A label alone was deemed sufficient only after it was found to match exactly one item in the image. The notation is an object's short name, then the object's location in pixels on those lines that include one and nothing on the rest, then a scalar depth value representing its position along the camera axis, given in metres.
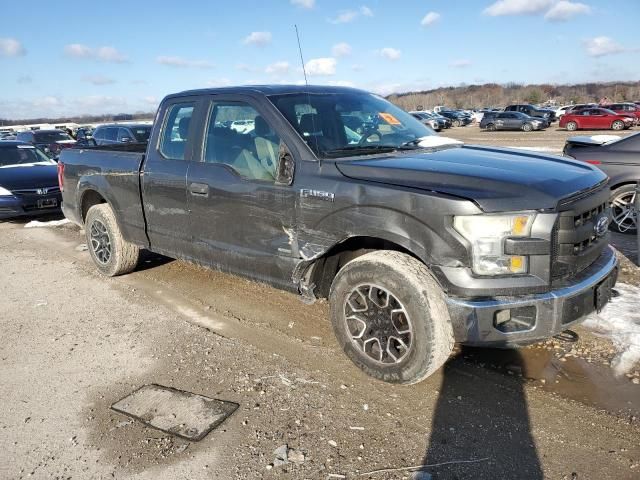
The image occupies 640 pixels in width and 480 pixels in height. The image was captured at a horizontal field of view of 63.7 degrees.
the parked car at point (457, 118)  50.88
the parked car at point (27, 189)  9.12
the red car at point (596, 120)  32.38
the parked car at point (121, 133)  15.52
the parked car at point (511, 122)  36.91
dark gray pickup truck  2.88
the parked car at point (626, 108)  33.88
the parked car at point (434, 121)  40.91
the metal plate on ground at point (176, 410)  2.98
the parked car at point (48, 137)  18.80
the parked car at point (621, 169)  6.77
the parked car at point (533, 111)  40.78
